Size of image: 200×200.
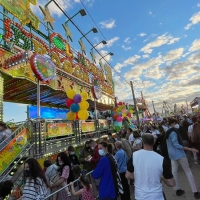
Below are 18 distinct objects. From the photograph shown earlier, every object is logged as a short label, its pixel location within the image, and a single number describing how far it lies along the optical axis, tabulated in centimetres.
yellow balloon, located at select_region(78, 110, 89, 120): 927
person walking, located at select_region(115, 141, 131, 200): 491
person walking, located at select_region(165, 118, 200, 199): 468
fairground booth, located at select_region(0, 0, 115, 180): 625
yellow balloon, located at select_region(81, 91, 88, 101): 994
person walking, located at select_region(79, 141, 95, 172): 599
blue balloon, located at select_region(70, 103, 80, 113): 891
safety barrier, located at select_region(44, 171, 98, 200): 572
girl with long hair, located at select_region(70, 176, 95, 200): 359
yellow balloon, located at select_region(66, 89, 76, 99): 907
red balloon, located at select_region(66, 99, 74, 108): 901
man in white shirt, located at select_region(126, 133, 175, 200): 255
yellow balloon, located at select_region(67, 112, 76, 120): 922
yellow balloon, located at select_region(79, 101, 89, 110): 923
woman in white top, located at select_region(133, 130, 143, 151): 664
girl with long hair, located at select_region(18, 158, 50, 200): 311
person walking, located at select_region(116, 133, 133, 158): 663
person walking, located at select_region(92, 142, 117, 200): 336
